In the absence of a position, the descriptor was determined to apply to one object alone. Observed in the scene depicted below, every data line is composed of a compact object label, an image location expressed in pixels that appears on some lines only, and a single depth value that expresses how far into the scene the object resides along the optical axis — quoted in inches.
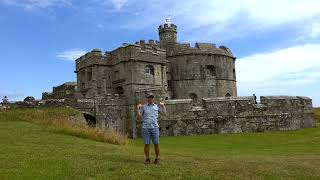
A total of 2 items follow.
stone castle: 885.2
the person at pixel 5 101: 834.1
